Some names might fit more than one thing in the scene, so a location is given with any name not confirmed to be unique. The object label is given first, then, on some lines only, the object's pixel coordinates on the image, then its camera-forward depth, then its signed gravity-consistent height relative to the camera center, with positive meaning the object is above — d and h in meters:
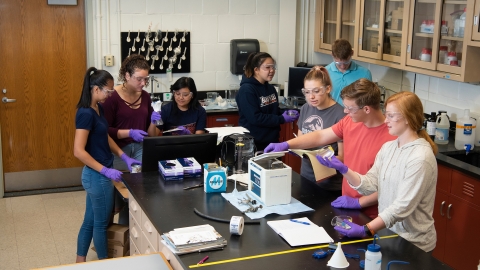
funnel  2.26 -0.87
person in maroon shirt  3.94 -0.57
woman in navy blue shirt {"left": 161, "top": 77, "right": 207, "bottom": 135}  4.03 -0.57
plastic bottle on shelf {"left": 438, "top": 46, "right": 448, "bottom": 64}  4.18 -0.13
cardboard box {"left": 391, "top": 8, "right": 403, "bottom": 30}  4.63 +0.12
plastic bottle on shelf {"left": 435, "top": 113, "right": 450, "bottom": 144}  4.36 -0.70
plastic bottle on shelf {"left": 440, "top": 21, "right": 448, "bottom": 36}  4.14 +0.05
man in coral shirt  2.90 -0.51
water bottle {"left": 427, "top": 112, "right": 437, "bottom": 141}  4.44 -0.68
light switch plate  5.70 -0.28
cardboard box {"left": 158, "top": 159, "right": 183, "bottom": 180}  3.33 -0.79
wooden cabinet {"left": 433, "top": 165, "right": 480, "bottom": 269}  3.72 -1.19
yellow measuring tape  2.32 -0.90
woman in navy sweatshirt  4.35 -0.53
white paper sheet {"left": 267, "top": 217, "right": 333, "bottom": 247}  2.50 -0.87
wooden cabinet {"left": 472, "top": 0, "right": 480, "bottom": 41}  3.80 +0.09
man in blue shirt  4.71 -0.29
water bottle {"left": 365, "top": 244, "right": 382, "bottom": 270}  2.17 -0.82
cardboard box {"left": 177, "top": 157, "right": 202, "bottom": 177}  3.40 -0.79
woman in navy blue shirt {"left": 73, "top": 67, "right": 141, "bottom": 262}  3.60 -0.82
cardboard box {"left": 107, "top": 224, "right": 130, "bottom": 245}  3.92 -1.36
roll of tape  2.56 -0.84
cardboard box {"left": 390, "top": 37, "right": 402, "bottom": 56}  4.69 -0.08
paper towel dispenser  5.98 -0.18
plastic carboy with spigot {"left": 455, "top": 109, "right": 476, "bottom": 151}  4.18 -0.69
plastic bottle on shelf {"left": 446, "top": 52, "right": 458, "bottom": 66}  4.08 -0.15
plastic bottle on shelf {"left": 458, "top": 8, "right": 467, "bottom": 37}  3.97 +0.07
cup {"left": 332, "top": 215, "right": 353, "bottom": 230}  2.58 -0.84
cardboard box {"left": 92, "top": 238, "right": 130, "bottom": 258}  3.95 -1.46
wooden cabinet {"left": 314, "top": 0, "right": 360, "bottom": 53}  5.43 +0.11
